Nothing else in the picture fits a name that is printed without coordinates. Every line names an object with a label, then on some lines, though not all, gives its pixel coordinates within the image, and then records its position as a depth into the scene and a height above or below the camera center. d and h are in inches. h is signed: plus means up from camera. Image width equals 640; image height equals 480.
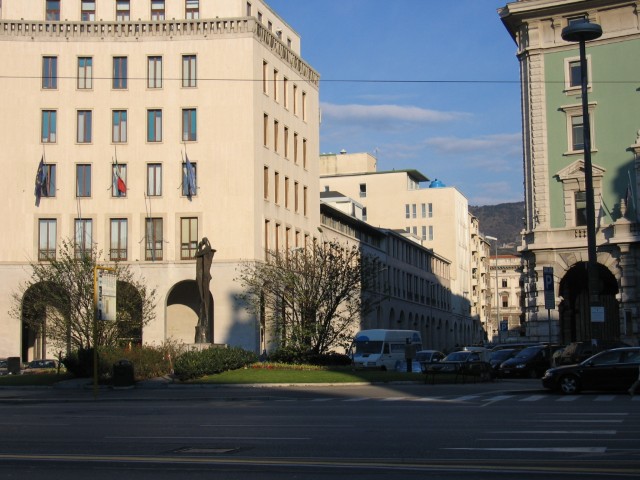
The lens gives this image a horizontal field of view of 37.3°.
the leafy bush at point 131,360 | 1547.7 -55.4
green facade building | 2021.4 +381.4
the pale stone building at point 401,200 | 4849.9 +627.6
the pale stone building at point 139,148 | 2303.2 +436.2
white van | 2022.6 -57.1
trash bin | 1471.5 -73.3
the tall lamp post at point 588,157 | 1221.7 +211.5
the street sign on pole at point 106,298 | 1298.0 +39.8
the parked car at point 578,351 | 1493.6 -48.0
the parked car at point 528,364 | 1731.1 -77.6
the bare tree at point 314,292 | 1804.9 +63.7
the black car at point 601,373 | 1107.3 -61.9
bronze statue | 1625.2 +100.6
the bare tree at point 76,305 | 1755.7 +43.1
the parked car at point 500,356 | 1833.9 -67.5
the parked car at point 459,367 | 1470.2 -70.8
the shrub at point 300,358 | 1764.3 -62.3
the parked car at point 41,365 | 2171.5 -86.1
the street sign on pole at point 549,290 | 1403.8 +46.2
